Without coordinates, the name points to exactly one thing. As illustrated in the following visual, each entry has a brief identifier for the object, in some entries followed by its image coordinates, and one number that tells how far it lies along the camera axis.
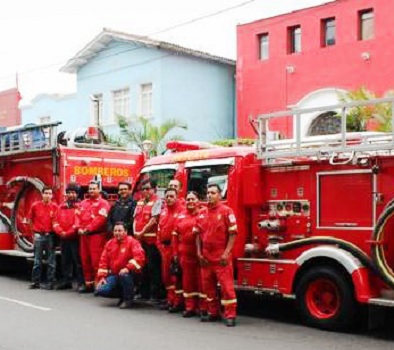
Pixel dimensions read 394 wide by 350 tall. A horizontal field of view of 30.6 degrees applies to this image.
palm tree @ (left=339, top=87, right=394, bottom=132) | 13.47
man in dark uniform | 10.95
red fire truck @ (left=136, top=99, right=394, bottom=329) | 8.04
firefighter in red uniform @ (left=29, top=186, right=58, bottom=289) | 12.01
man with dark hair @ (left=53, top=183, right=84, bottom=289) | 11.80
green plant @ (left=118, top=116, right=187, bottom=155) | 23.98
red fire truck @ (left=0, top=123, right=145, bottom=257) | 12.82
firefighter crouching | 9.96
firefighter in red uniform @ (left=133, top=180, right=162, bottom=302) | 10.32
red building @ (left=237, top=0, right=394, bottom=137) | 22.59
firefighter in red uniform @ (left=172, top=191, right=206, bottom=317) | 9.30
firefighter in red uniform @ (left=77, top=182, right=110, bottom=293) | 11.36
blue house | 27.42
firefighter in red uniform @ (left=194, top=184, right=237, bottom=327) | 8.64
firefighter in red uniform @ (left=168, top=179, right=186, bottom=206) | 9.84
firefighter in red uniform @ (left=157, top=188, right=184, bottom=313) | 9.71
